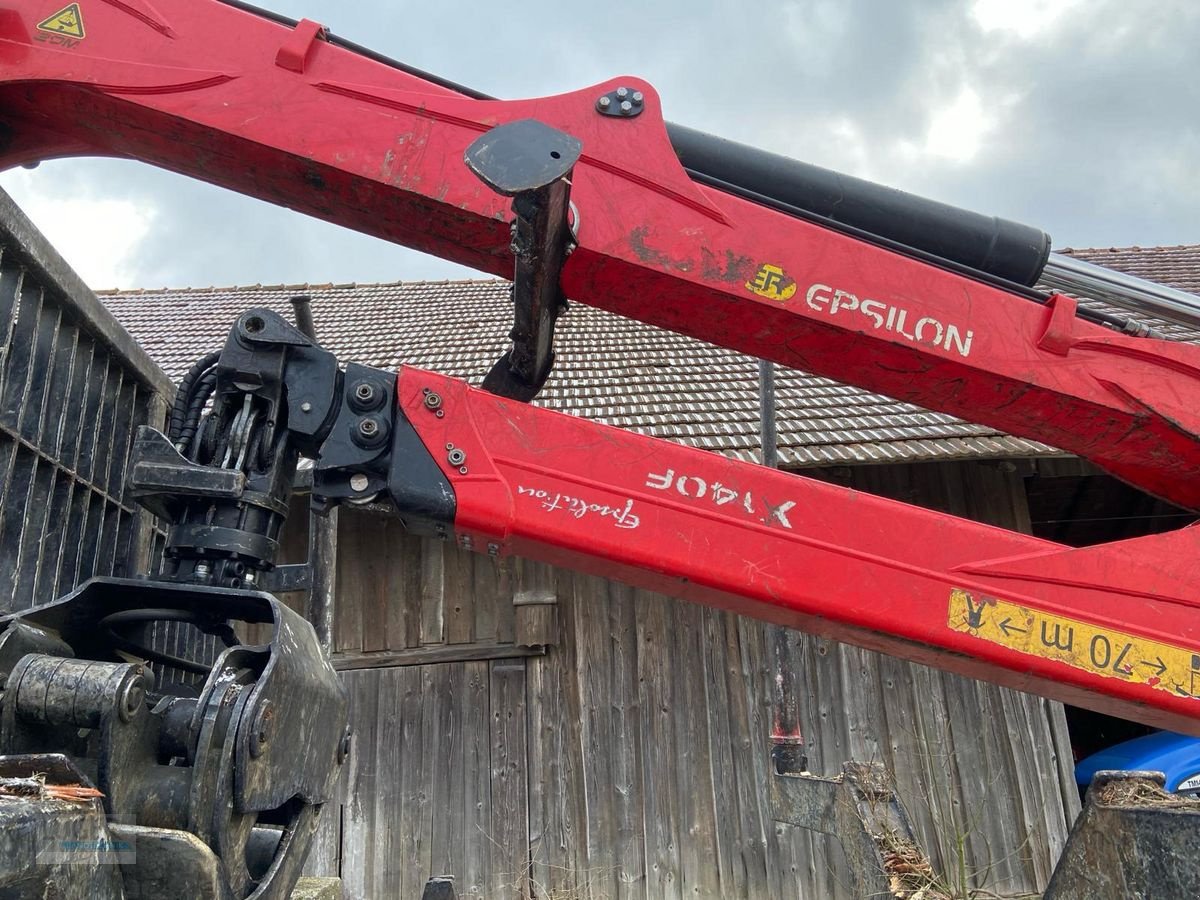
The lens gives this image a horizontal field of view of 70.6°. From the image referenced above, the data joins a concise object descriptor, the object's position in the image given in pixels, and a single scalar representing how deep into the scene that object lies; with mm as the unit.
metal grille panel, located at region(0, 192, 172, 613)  2475
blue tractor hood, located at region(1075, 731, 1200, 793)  6305
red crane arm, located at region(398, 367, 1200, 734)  2277
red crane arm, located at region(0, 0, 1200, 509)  2422
